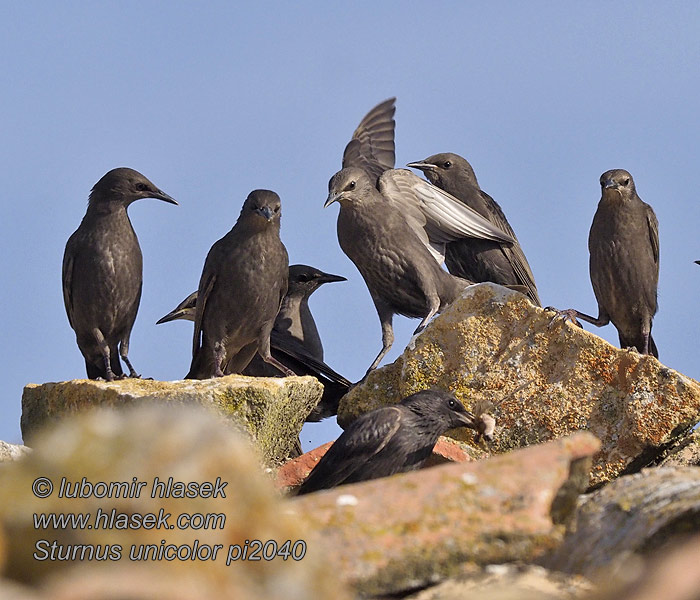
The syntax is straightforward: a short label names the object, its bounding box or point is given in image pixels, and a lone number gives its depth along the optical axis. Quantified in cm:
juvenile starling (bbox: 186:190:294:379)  1822
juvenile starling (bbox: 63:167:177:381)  1881
